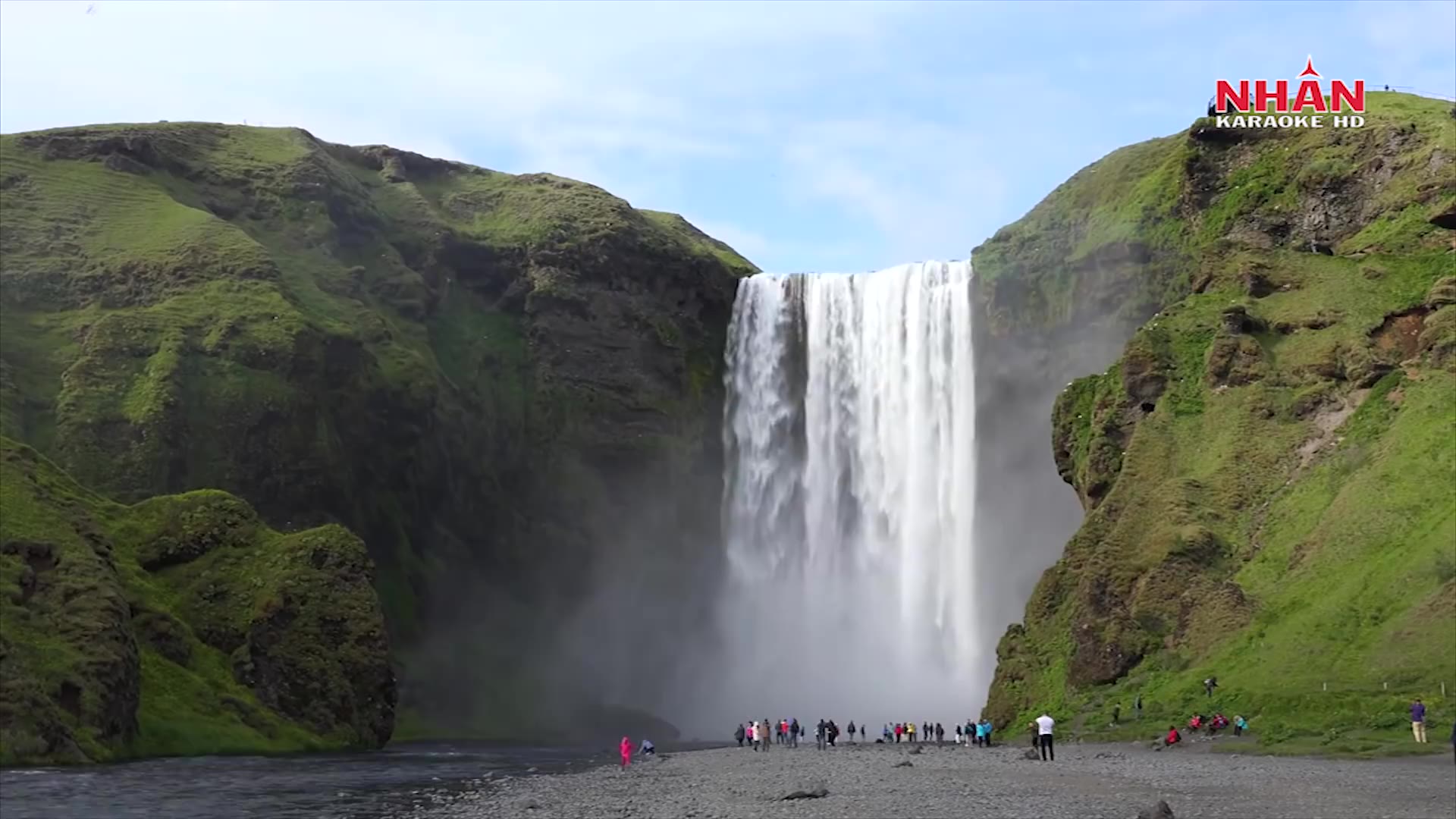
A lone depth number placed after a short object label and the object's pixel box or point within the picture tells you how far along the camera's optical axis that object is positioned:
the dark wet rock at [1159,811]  29.03
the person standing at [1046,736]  50.41
